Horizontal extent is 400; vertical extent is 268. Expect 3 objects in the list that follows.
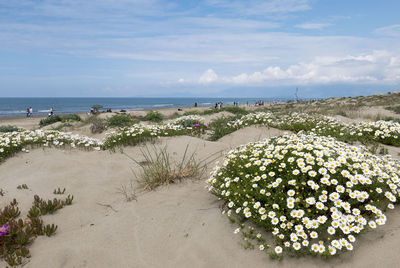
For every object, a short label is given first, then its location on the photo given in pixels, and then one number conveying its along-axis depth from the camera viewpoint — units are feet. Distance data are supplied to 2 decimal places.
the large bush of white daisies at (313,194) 10.43
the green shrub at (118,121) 48.32
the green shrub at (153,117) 64.23
